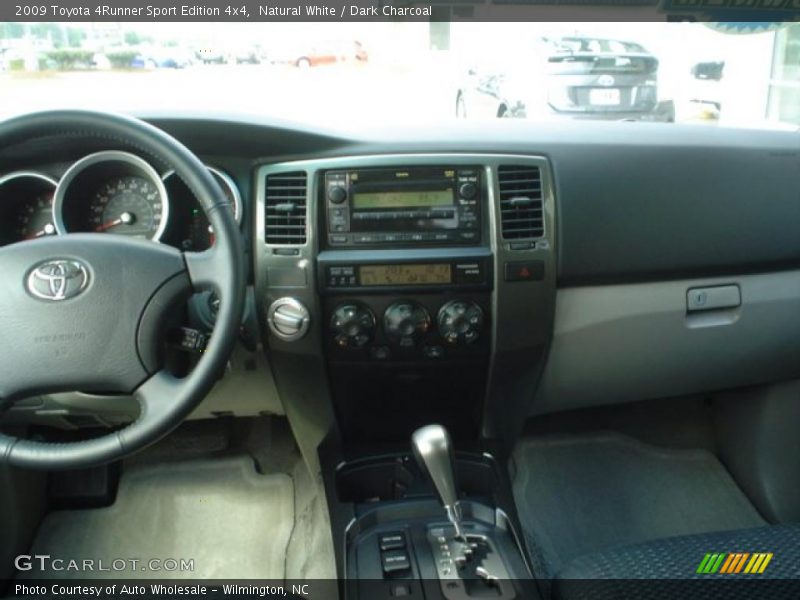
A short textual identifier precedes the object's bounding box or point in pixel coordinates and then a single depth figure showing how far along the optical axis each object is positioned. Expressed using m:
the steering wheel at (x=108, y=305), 1.27
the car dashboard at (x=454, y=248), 1.60
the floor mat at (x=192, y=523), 2.12
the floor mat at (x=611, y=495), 2.21
